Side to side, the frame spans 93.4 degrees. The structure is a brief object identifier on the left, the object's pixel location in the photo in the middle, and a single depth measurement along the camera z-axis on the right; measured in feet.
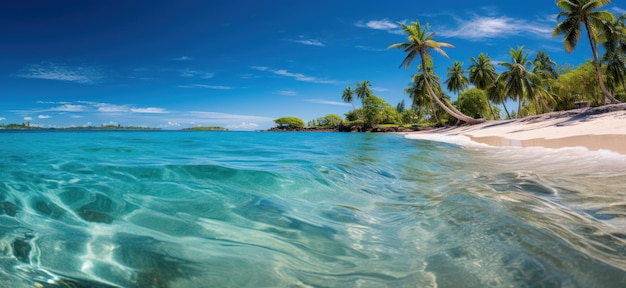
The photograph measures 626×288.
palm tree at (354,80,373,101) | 231.50
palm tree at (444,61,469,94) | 151.74
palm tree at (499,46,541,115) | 105.29
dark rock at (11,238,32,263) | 6.33
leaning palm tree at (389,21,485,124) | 98.96
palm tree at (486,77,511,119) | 119.94
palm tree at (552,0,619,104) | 72.74
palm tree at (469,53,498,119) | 133.69
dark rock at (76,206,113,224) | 9.01
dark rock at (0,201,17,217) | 9.44
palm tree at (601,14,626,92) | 79.25
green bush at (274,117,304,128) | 324.58
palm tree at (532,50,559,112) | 113.70
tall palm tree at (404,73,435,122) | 143.88
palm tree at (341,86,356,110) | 250.78
